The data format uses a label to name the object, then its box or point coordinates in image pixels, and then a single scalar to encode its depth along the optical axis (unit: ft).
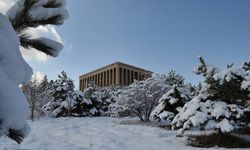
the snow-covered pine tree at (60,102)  43.58
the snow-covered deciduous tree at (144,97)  32.60
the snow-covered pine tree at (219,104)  15.77
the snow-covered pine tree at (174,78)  59.28
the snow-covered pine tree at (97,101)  47.58
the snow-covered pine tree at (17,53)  3.33
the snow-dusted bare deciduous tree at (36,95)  37.26
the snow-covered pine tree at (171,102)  25.37
